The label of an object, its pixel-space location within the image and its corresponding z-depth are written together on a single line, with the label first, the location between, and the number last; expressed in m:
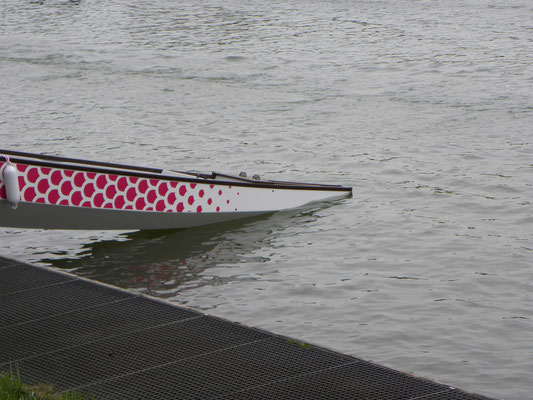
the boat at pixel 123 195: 22.48
